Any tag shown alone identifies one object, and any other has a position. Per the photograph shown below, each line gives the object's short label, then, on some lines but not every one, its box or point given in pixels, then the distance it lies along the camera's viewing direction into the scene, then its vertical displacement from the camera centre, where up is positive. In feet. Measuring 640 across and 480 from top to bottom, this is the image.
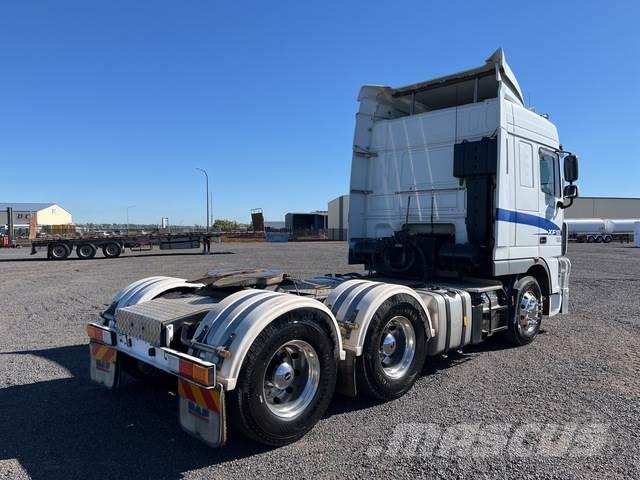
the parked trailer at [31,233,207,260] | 86.22 -1.47
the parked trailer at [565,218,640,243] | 186.39 +3.40
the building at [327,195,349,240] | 186.80 +8.28
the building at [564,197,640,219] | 235.61 +15.69
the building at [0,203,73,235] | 291.58 +14.84
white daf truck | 11.68 -1.90
